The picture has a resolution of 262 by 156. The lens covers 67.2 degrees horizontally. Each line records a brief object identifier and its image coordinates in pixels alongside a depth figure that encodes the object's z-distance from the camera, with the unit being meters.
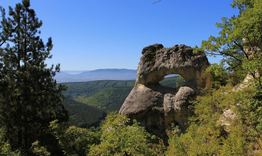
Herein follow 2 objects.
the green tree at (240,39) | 11.03
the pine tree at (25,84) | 21.07
